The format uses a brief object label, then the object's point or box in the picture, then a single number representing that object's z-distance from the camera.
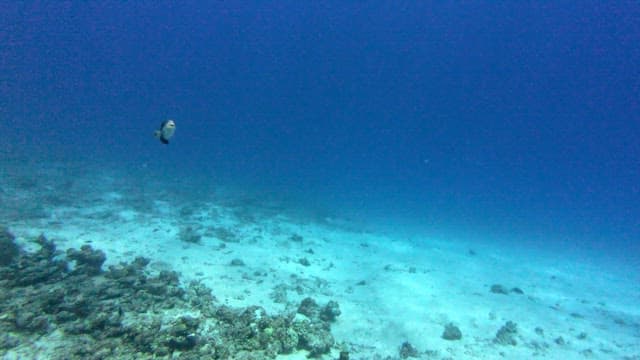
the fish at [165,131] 6.48
